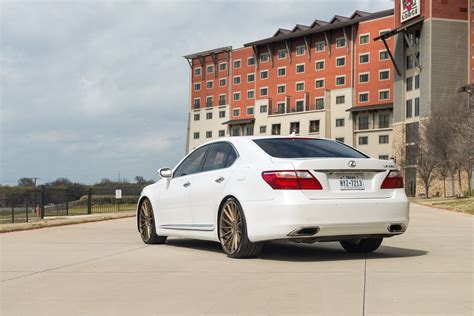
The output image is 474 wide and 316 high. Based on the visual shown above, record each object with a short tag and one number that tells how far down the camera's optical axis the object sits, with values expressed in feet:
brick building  248.93
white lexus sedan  25.38
